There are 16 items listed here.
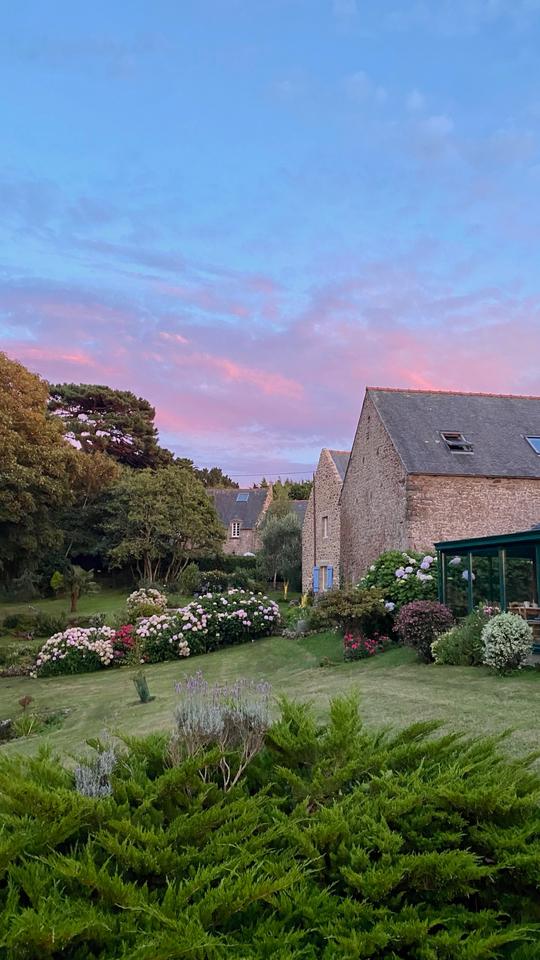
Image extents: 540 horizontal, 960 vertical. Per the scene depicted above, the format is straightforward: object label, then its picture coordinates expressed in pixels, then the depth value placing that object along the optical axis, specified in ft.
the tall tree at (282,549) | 109.19
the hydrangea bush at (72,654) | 51.60
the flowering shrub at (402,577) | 48.47
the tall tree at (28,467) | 62.90
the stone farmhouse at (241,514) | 149.59
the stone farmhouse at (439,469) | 59.11
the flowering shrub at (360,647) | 43.11
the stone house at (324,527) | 83.41
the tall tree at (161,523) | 105.09
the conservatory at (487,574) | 39.47
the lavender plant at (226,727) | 11.00
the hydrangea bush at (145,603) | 61.72
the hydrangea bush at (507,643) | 31.78
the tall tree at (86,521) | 109.29
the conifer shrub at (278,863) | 6.81
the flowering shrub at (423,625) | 38.60
